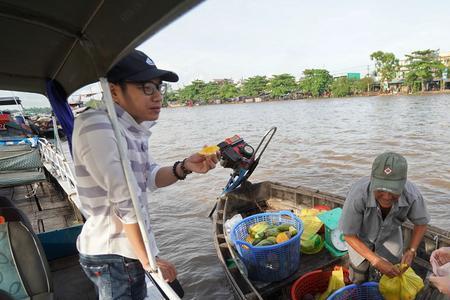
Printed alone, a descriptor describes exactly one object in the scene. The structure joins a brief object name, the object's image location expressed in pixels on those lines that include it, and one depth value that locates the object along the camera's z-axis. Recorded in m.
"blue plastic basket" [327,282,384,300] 2.84
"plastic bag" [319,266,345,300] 3.25
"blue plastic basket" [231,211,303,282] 3.58
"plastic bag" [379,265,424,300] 2.66
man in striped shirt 1.35
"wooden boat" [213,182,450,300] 3.59
